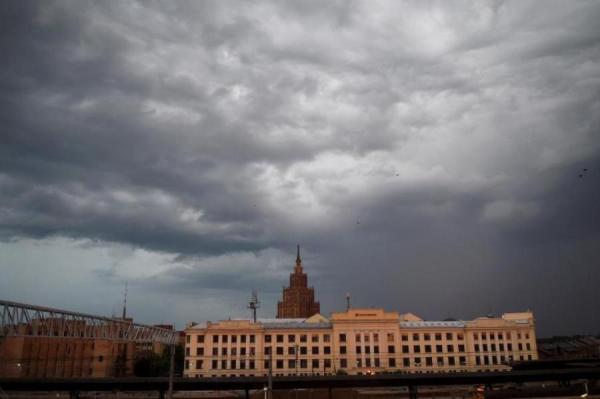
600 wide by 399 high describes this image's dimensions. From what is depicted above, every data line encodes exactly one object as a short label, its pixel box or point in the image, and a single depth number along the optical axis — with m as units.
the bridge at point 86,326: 56.17
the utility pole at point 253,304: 115.88
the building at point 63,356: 76.94
